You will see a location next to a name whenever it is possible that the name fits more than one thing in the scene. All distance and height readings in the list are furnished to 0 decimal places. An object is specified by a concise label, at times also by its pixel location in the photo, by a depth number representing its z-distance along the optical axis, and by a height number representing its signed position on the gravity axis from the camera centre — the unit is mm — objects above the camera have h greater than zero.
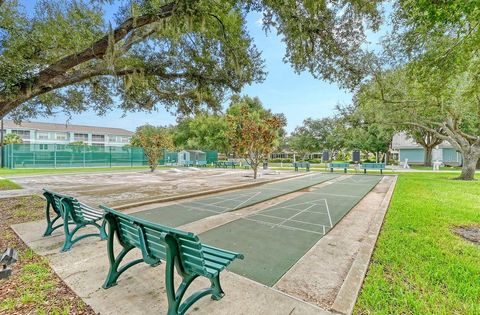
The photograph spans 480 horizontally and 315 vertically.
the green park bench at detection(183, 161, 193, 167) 28319 -1188
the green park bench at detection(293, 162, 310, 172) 20722 -981
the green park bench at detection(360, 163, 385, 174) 17538 -869
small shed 29531 -342
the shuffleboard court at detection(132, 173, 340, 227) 5348 -1464
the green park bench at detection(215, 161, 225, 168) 26672 -1192
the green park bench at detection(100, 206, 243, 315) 1899 -922
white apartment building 43219 +3820
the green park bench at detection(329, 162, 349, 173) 19045 -919
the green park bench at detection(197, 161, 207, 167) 28639 -1238
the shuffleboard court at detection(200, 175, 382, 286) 3070 -1464
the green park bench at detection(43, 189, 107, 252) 3549 -991
